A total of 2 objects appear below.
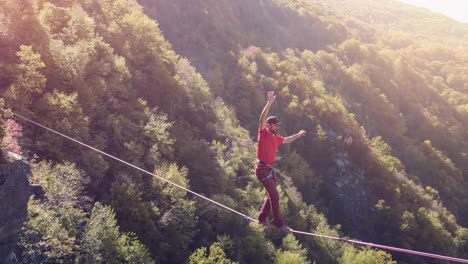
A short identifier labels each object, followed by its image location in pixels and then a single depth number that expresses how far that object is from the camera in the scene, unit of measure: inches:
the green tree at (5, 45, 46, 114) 825.5
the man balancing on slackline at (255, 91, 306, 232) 392.8
